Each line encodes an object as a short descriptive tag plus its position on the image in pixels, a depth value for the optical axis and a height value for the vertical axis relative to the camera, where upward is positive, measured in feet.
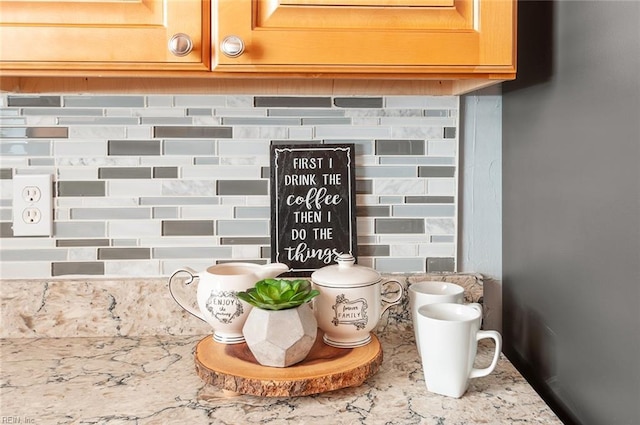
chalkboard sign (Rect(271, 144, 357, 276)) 3.87 -0.04
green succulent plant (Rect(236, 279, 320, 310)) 2.87 -0.49
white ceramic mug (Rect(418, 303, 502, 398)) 2.79 -0.78
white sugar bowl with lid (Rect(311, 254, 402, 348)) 3.12 -0.59
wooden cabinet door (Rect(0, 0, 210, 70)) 2.71 +0.87
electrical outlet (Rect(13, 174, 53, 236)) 3.81 +0.00
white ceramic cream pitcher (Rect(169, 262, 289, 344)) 3.15 -0.56
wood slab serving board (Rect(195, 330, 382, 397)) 2.73 -0.88
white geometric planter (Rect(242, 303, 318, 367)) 2.82 -0.70
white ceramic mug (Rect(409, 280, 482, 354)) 3.27 -0.57
